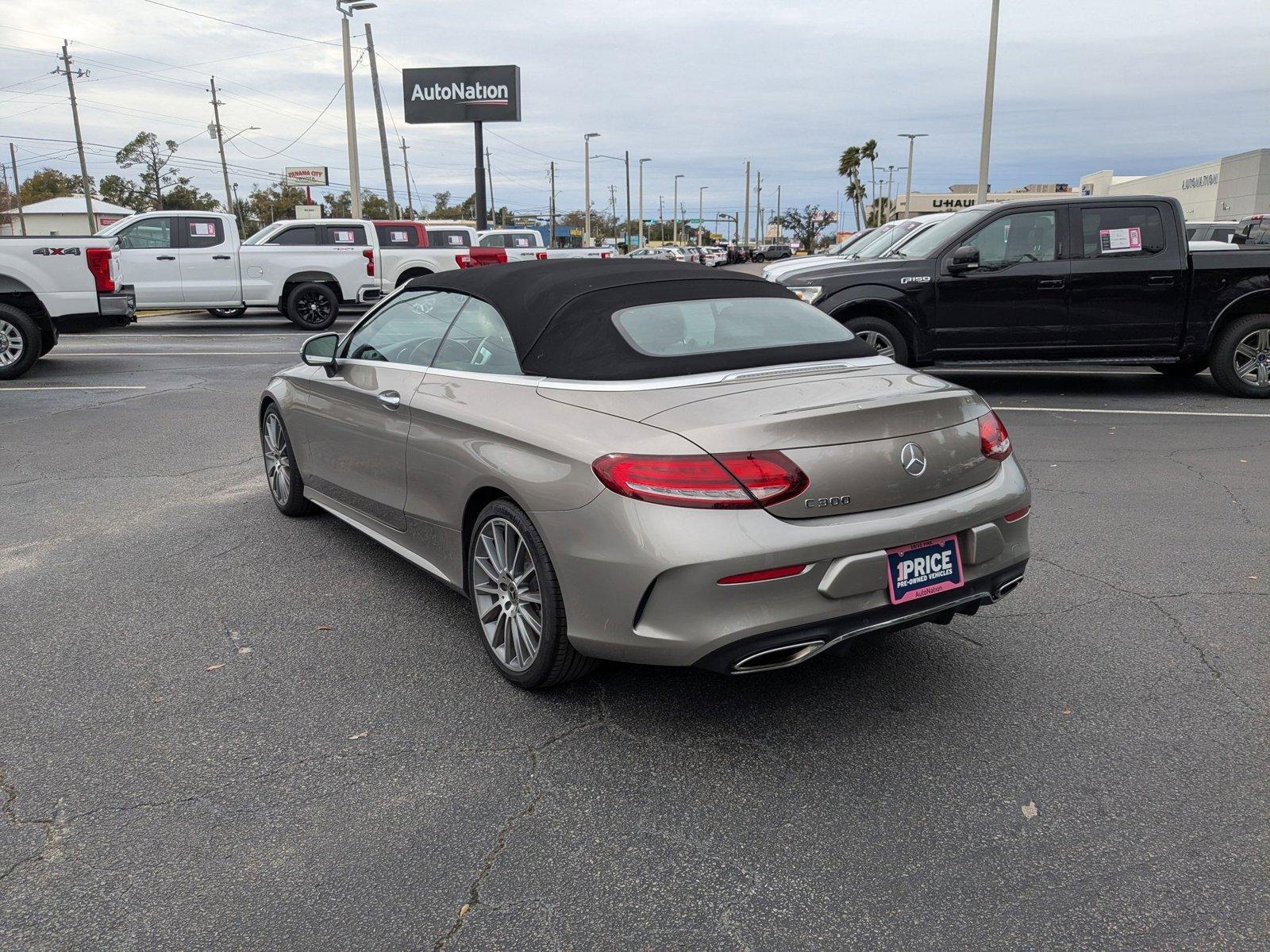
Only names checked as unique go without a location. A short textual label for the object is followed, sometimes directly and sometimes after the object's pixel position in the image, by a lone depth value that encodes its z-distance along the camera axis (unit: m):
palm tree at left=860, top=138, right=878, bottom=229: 84.44
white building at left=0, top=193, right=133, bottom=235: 78.00
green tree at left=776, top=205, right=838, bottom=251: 128.75
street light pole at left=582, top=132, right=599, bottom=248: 61.28
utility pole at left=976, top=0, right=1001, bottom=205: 25.44
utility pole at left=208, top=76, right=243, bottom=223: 57.61
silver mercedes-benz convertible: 3.05
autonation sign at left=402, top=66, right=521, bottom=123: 38.22
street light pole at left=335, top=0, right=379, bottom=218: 29.50
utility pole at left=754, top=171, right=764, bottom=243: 141.25
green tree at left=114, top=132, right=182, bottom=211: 73.31
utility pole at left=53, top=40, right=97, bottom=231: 49.44
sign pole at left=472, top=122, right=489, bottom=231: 34.84
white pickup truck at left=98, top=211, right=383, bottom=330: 17.72
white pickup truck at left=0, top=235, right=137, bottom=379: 11.84
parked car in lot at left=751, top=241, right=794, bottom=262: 79.94
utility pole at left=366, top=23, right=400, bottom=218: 35.69
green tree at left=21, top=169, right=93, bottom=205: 92.00
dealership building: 53.84
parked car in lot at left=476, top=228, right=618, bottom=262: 26.92
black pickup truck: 9.82
